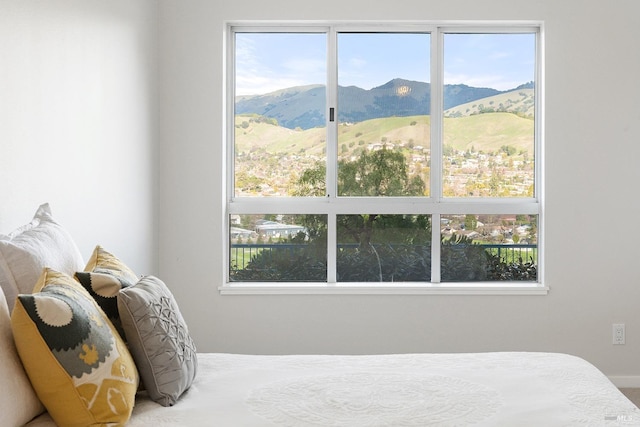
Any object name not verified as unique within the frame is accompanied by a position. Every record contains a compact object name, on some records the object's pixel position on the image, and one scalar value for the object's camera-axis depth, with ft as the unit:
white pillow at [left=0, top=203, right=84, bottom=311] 6.16
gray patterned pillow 6.52
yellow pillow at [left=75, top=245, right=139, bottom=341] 6.69
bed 5.52
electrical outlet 13.58
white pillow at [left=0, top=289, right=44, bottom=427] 5.23
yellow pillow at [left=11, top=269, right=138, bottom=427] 5.42
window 14.01
